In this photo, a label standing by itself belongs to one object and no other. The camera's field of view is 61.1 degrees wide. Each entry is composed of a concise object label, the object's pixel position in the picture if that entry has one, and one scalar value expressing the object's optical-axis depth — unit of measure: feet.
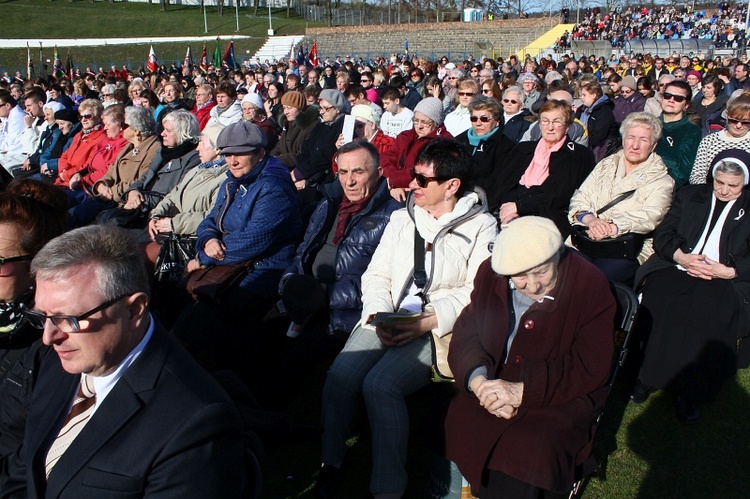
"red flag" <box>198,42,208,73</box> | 83.99
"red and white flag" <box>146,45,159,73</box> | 72.40
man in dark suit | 6.29
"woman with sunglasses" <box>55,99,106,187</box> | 25.09
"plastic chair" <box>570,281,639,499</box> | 10.72
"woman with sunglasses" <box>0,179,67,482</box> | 8.65
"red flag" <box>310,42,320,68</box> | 76.89
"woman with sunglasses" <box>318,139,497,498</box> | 10.66
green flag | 84.81
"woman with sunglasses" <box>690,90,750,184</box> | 17.85
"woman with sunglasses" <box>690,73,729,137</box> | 30.44
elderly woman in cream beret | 9.18
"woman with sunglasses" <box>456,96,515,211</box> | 19.84
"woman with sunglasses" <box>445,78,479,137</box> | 25.58
